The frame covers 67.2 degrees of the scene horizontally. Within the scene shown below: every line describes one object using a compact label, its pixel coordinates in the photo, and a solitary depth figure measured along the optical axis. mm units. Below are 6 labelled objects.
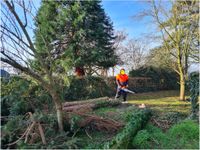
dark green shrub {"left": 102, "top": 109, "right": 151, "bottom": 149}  2773
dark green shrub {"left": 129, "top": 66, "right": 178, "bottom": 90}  13035
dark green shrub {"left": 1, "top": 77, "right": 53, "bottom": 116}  3916
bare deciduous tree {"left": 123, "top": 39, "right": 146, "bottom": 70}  17040
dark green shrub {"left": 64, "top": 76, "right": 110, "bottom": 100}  8808
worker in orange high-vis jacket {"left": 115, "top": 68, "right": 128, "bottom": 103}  7383
